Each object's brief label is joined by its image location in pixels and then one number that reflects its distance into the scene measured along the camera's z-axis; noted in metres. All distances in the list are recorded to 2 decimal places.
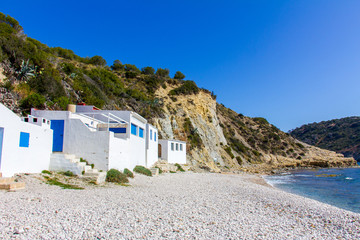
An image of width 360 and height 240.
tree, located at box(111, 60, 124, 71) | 57.98
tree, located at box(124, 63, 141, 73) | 59.12
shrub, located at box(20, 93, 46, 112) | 18.80
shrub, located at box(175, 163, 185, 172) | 28.52
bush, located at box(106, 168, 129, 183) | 14.10
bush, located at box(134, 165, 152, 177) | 20.34
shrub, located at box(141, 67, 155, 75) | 59.25
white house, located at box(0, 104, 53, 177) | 10.61
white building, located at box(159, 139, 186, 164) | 29.94
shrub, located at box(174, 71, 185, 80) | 62.62
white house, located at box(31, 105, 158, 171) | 15.02
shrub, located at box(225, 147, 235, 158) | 46.54
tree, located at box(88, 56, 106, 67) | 53.65
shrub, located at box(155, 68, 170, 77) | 60.76
